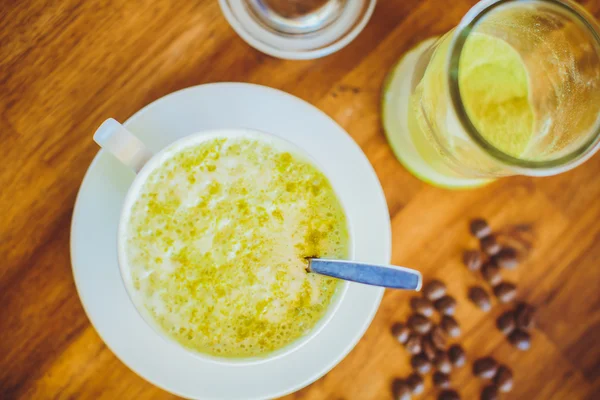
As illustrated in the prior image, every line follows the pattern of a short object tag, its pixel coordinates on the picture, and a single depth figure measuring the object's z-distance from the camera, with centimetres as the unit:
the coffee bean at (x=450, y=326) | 45
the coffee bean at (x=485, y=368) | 45
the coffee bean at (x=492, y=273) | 45
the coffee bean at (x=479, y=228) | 44
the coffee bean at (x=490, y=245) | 44
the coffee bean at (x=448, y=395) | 45
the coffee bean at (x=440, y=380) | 45
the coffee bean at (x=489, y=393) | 45
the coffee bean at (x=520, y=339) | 45
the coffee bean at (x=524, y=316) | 45
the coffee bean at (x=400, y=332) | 44
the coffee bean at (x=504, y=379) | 45
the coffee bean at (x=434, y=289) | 44
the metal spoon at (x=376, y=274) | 37
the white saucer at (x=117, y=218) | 40
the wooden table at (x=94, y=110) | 42
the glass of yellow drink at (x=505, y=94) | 37
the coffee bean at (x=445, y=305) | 45
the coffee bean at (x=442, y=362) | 45
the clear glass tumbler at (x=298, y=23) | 42
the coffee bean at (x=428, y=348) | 45
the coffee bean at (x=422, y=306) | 44
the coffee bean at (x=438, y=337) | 45
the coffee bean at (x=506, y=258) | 44
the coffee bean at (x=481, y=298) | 45
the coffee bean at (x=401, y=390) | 44
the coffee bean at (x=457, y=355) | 45
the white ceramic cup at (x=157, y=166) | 37
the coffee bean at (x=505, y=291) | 45
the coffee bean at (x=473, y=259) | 45
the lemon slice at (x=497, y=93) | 40
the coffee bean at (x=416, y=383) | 44
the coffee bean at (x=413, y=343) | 44
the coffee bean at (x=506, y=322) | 45
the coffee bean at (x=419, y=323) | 44
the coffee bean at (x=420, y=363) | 45
